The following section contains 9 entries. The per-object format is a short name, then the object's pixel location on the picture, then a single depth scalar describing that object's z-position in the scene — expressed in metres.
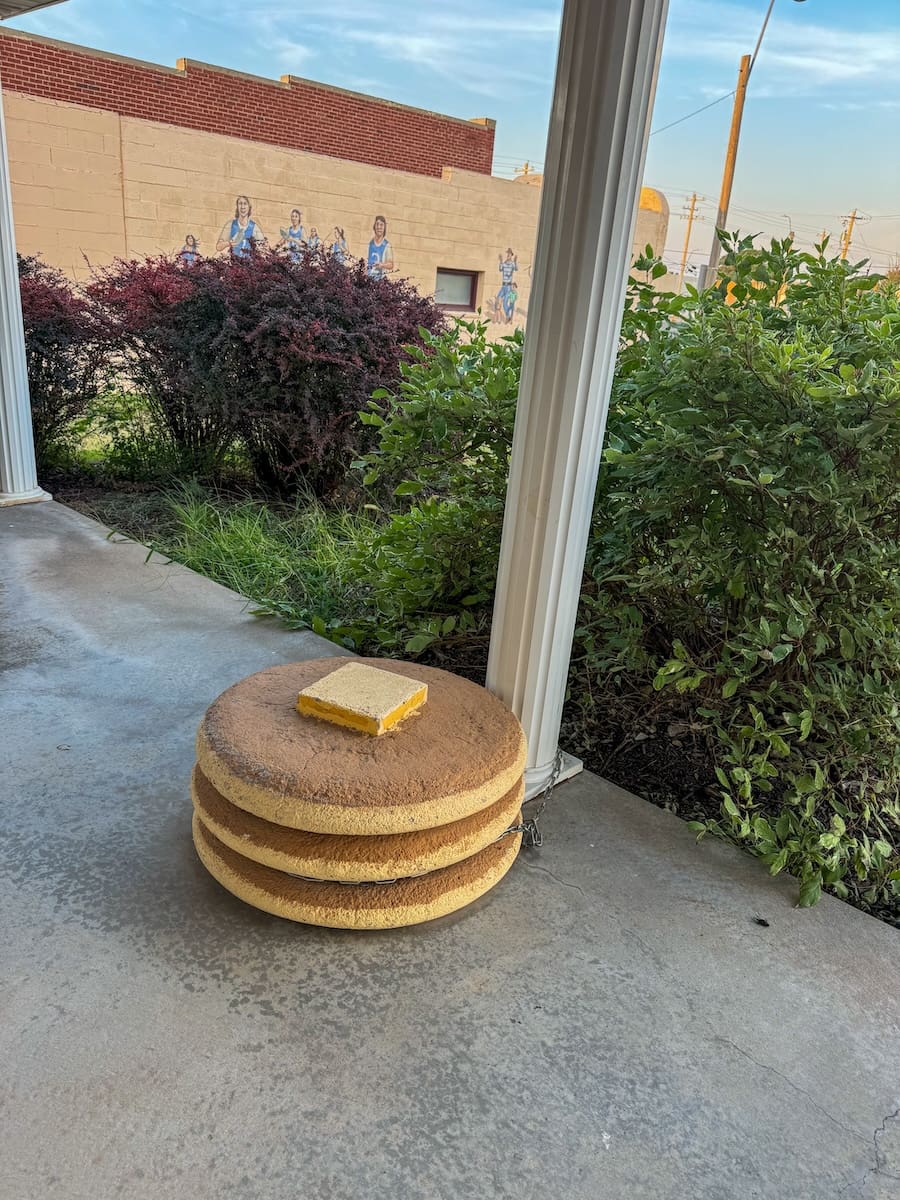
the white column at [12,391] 5.30
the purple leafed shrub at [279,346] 5.56
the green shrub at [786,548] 2.19
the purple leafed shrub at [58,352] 6.36
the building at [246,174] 12.29
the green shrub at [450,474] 3.10
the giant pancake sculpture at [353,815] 1.88
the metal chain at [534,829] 2.38
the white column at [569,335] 1.92
